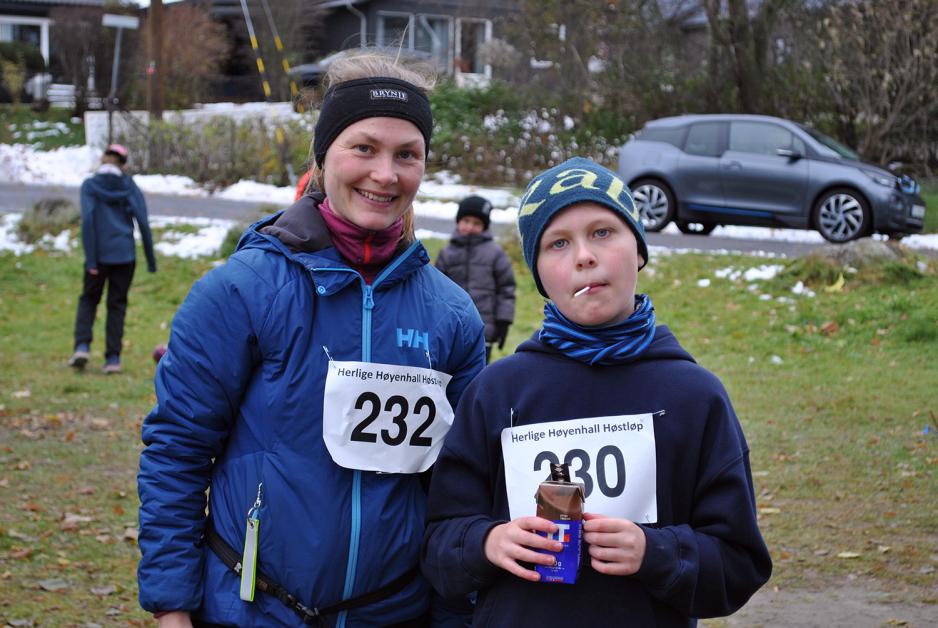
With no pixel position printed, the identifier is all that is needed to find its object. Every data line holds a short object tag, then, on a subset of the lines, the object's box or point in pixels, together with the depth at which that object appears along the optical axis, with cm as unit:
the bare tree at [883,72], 2028
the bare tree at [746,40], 2402
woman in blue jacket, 264
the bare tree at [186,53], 3859
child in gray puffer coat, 1002
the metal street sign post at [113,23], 2823
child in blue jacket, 1151
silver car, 1714
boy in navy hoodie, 244
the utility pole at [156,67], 2852
